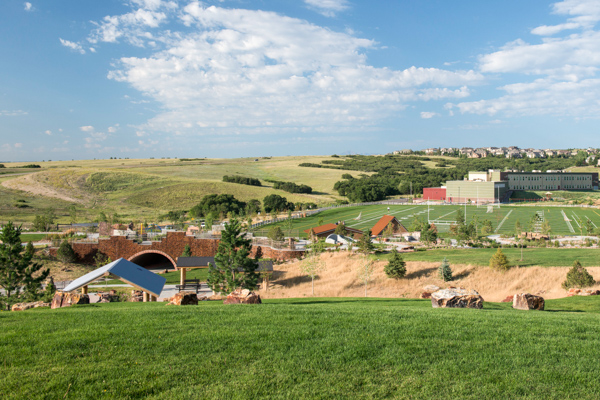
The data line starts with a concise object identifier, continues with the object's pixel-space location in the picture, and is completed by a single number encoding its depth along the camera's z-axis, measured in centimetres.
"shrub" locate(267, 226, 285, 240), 4300
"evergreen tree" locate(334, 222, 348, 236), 4784
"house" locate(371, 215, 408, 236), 5249
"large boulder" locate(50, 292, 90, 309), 1466
